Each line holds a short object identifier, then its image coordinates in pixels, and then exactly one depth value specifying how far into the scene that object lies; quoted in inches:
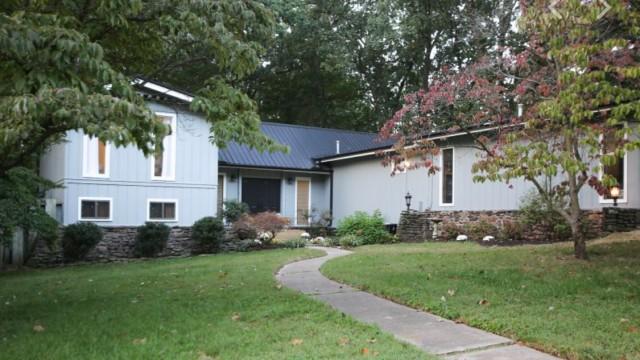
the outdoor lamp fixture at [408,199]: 711.4
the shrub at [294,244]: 620.7
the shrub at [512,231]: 560.1
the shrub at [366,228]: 669.9
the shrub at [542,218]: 533.6
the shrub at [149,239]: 605.9
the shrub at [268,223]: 642.8
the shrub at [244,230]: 644.7
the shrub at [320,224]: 809.5
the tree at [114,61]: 185.8
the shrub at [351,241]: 636.7
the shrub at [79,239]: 565.6
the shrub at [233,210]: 719.1
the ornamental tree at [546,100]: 268.4
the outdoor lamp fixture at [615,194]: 510.7
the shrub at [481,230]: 592.7
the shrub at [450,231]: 629.0
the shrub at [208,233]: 624.1
